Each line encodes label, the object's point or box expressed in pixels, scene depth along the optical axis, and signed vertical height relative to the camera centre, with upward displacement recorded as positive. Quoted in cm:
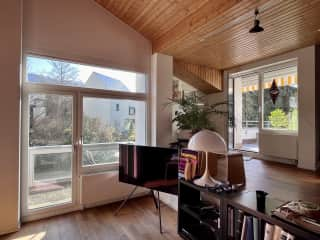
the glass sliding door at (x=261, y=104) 529 +49
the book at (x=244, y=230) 161 -90
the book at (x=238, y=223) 169 -90
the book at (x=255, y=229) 153 -85
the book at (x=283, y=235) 129 -76
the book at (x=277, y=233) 135 -78
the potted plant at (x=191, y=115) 415 +10
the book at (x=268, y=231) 141 -80
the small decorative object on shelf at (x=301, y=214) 121 -63
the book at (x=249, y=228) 158 -87
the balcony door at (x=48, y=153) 299 -55
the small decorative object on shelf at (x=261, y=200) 154 -65
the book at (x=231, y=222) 175 -92
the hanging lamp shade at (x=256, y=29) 278 +130
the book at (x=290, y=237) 125 -75
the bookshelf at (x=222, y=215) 140 -91
